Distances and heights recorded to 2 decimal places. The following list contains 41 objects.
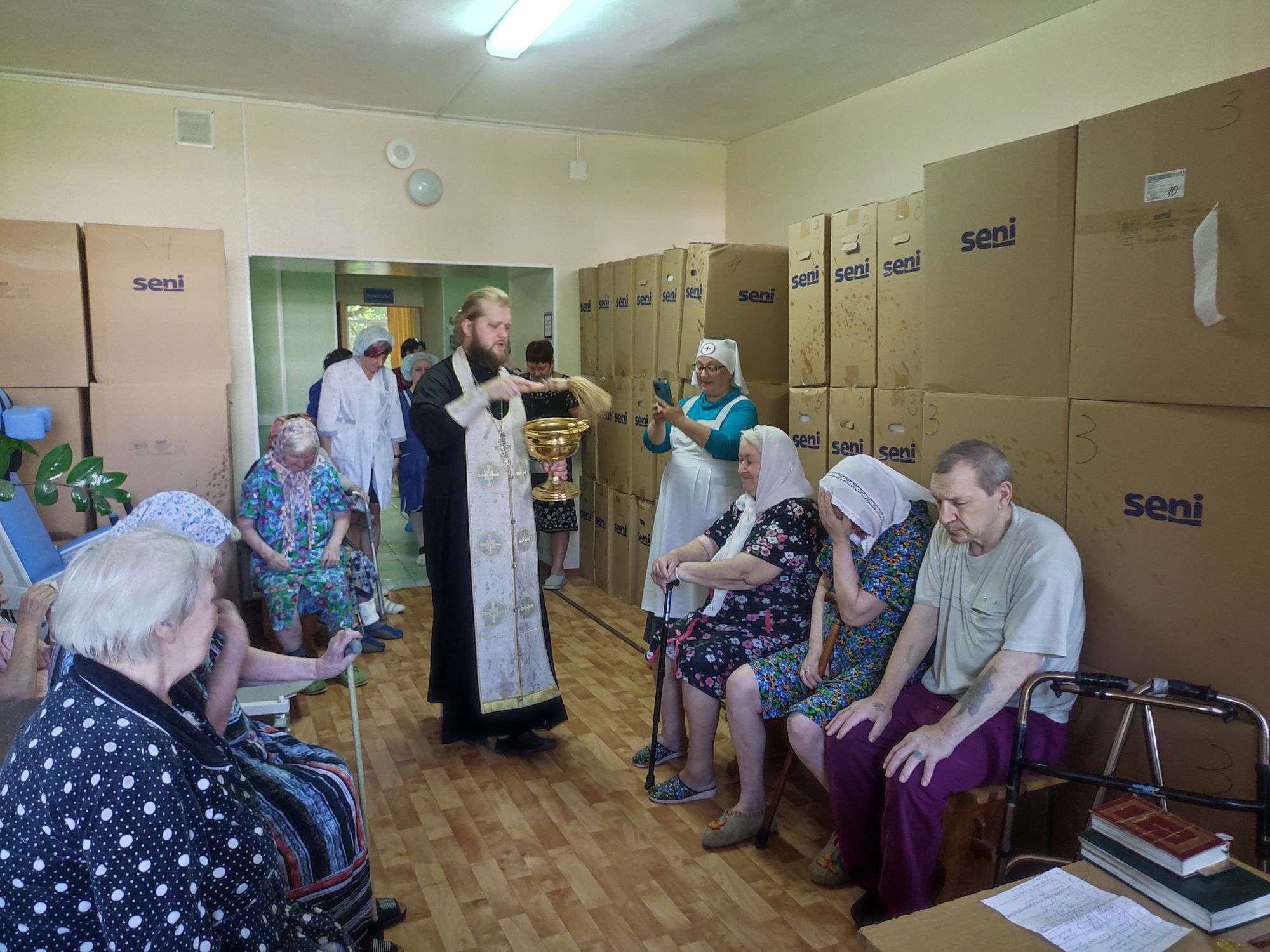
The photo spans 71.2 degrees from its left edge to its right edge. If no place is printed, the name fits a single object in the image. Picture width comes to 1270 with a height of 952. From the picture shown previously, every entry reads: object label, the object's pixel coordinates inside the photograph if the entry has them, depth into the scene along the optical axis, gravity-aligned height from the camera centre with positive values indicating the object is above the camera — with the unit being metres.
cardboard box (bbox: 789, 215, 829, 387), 3.64 +0.30
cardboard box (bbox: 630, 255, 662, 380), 4.77 +0.33
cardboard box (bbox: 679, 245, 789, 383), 4.23 +0.35
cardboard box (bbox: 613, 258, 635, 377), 5.06 +0.36
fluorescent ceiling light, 3.47 +1.44
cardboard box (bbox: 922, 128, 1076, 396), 2.24 +0.28
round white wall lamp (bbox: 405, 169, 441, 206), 5.21 +1.13
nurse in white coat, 4.93 -0.18
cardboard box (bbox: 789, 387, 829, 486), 3.68 -0.22
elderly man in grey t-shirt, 2.09 -0.78
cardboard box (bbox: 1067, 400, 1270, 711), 1.89 -0.38
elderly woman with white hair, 1.20 -0.58
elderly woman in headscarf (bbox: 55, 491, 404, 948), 1.85 -0.89
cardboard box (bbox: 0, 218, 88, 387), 4.04 +0.35
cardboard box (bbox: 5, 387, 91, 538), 4.09 -0.24
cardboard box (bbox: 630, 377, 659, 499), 4.86 -0.41
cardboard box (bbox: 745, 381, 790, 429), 4.33 -0.13
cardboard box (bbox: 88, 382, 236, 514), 4.23 -0.26
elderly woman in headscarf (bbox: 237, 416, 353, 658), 3.90 -0.70
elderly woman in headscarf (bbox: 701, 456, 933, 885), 2.47 -0.73
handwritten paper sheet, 1.36 -0.87
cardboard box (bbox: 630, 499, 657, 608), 4.90 -0.95
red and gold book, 1.44 -0.77
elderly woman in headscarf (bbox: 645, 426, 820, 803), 2.78 -0.70
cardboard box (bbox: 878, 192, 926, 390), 3.15 +0.30
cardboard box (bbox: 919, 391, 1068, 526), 2.28 -0.16
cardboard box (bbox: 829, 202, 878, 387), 3.37 +0.29
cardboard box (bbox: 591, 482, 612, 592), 5.52 -1.01
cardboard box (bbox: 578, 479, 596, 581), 5.75 -0.99
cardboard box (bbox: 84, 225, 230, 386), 4.21 +0.38
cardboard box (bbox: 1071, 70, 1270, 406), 1.83 +0.28
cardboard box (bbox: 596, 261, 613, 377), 5.35 +0.36
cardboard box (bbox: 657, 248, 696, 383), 4.52 +0.32
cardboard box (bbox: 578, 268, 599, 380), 5.61 +0.34
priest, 3.04 -0.57
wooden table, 1.36 -0.88
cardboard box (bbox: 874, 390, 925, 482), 3.20 -0.20
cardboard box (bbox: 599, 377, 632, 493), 5.16 -0.37
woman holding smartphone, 3.67 -0.31
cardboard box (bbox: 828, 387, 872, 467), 3.42 -0.19
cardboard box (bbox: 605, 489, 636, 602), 5.18 -0.97
